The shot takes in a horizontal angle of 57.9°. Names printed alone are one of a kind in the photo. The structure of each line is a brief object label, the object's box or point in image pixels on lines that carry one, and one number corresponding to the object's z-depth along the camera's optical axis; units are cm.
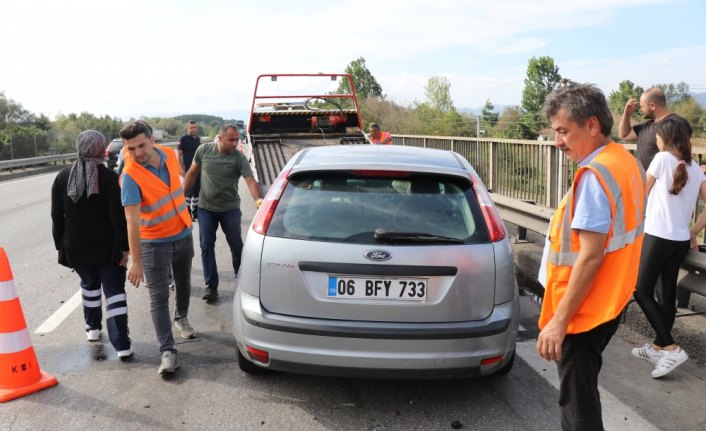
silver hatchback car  356
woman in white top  445
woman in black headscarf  466
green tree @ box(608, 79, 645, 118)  9610
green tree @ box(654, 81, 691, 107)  7821
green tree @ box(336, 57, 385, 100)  8800
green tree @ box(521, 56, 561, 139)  8825
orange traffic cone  425
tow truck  1117
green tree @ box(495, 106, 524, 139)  5616
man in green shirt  638
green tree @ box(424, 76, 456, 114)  6059
